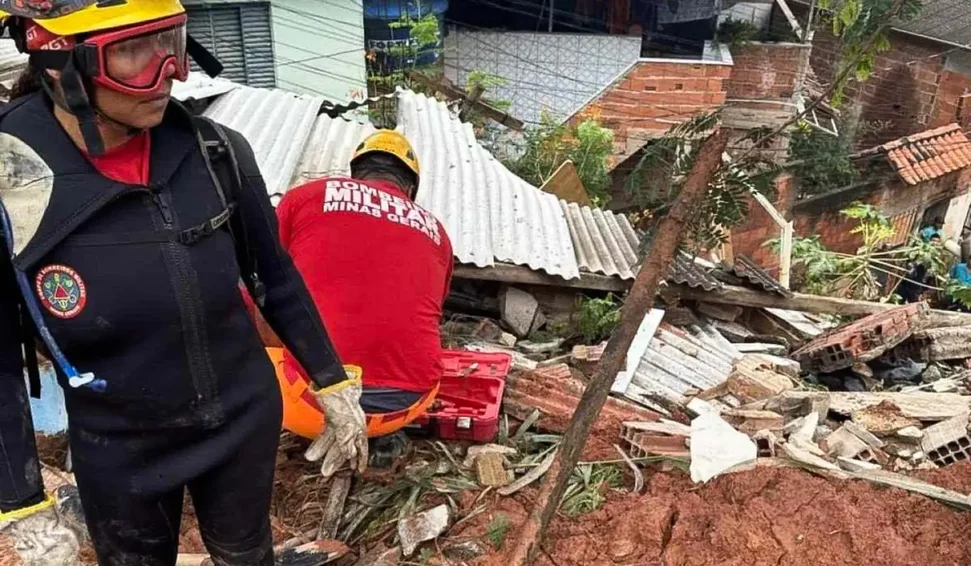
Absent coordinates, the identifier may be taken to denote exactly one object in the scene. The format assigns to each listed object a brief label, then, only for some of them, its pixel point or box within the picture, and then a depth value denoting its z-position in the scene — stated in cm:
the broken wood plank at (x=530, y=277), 546
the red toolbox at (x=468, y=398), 380
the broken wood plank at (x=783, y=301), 634
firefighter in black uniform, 172
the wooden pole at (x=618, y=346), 291
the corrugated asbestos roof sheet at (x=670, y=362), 468
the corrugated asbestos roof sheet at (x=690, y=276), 622
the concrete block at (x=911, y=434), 378
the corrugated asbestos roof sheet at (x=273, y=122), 592
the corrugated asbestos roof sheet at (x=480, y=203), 566
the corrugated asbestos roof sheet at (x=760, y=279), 661
